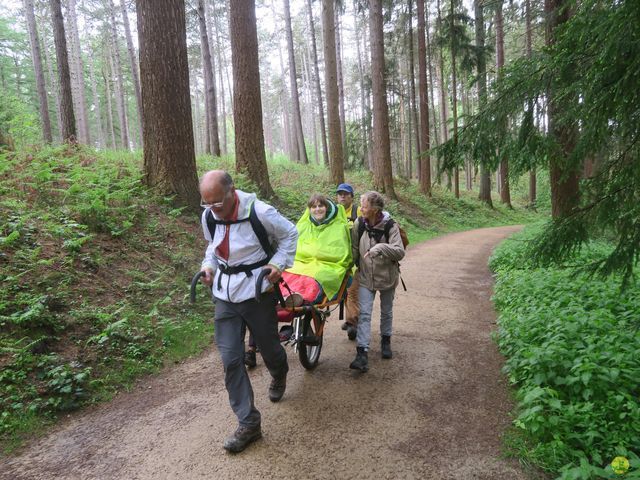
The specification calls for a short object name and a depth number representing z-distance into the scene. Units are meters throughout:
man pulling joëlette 3.23
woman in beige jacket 4.50
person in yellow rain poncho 4.18
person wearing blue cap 5.42
